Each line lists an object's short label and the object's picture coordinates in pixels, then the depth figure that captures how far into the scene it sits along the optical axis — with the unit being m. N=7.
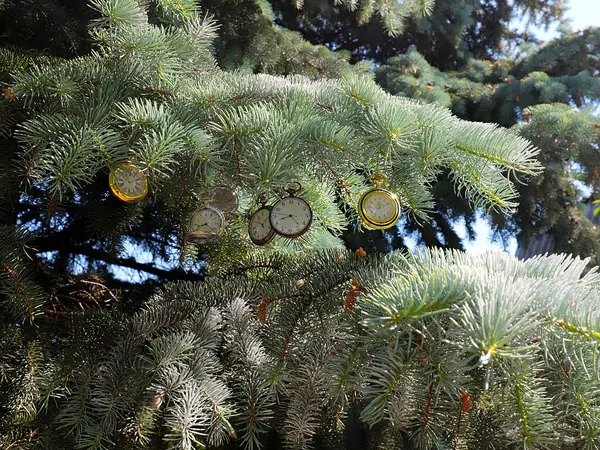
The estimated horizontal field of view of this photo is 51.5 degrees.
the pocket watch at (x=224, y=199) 1.05
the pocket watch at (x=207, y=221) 1.04
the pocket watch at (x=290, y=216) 0.99
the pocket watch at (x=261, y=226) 1.06
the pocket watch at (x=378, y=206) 0.94
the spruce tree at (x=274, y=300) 0.60
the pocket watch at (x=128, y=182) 0.90
